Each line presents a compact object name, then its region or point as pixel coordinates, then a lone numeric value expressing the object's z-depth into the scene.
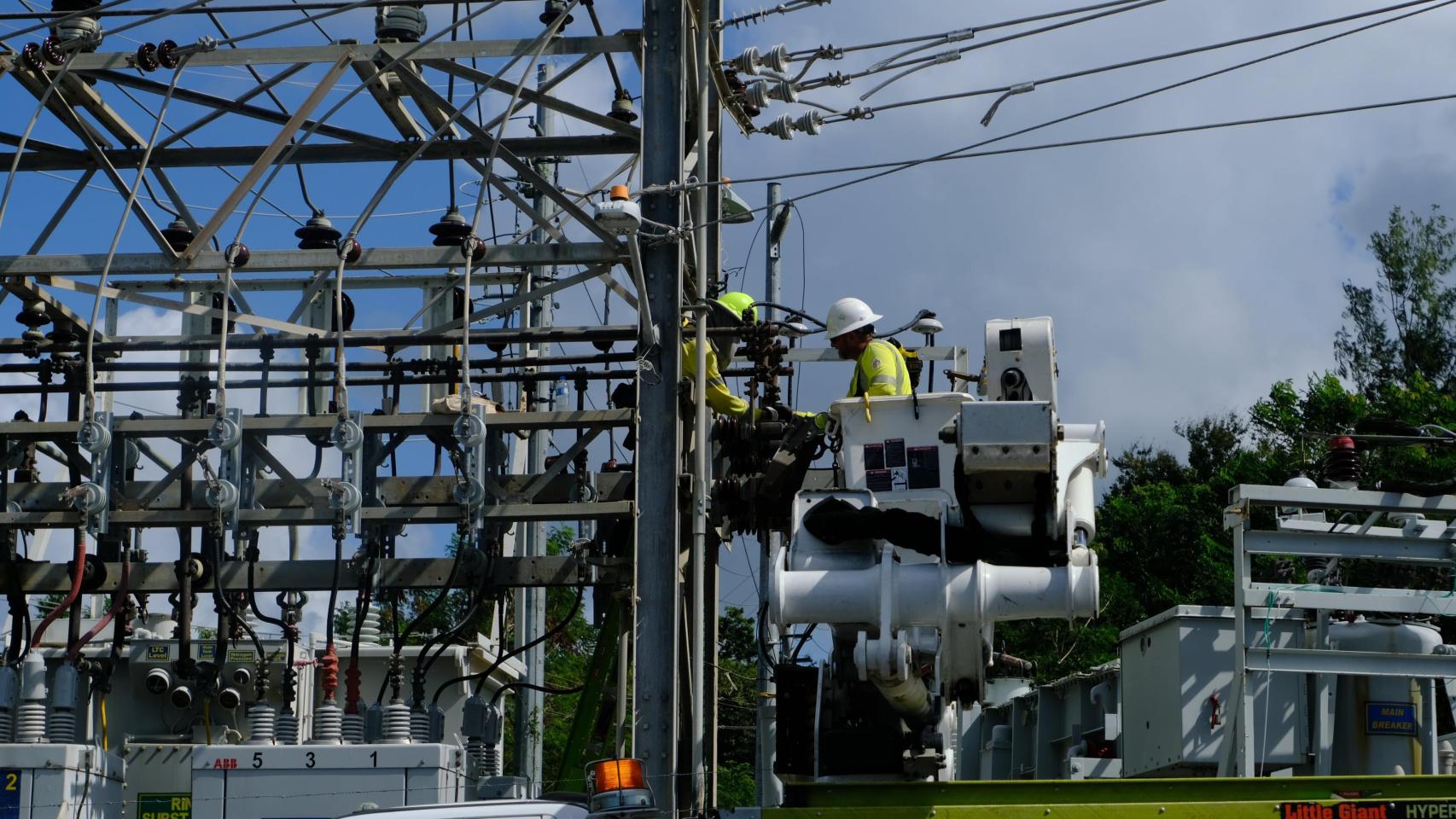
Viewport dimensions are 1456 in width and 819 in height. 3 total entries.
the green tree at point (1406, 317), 42.34
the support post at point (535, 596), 18.17
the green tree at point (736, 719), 30.20
